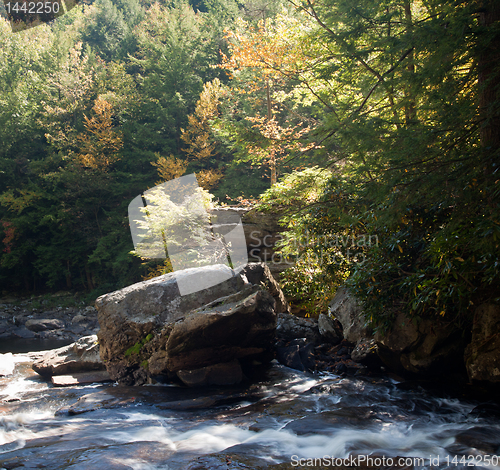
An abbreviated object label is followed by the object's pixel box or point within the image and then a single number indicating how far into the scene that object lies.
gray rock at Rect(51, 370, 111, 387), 6.59
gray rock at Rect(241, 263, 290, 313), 7.66
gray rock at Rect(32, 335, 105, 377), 7.19
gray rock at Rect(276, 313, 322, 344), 6.93
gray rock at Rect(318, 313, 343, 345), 6.65
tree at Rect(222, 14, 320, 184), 7.55
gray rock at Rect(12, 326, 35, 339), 14.70
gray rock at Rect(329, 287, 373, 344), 5.93
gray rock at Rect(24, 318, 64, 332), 15.19
